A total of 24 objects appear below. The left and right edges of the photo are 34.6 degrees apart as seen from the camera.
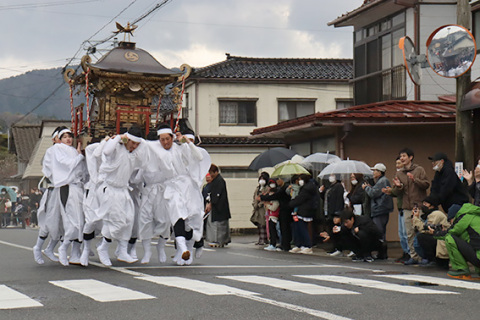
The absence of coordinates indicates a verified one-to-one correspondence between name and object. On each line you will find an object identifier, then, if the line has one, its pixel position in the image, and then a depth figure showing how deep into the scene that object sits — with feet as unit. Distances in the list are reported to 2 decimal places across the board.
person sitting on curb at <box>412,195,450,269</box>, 36.55
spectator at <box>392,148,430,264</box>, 41.01
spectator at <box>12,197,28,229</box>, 121.64
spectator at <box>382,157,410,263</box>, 41.75
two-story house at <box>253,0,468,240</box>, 55.52
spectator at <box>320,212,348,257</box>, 43.86
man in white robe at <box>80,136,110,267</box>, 36.11
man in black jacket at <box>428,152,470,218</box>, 37.63
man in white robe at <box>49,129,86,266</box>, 37.19
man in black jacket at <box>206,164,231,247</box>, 59.62
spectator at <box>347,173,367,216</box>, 47.44
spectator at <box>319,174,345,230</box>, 49.29
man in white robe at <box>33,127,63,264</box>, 38.01
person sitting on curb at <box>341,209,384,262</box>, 42.75
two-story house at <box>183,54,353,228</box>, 98.58
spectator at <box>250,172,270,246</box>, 58.44
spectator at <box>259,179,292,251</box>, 53.78
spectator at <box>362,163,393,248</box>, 45.52
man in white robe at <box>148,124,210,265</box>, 36.70
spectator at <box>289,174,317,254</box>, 51.44
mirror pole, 39.83
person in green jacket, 32.35
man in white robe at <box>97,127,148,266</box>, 35.68
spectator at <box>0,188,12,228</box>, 121.70
